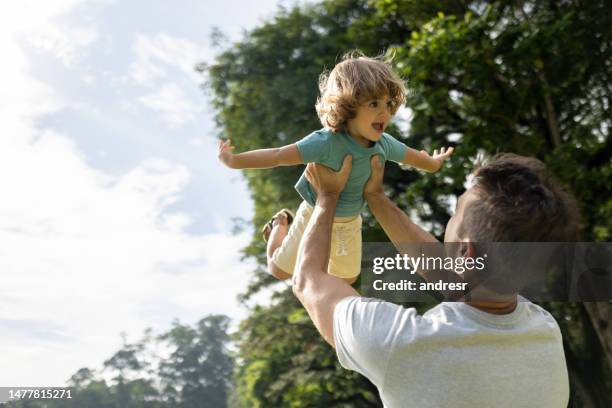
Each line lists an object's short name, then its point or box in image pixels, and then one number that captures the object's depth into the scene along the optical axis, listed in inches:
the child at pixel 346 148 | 119.9
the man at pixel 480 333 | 67.7
